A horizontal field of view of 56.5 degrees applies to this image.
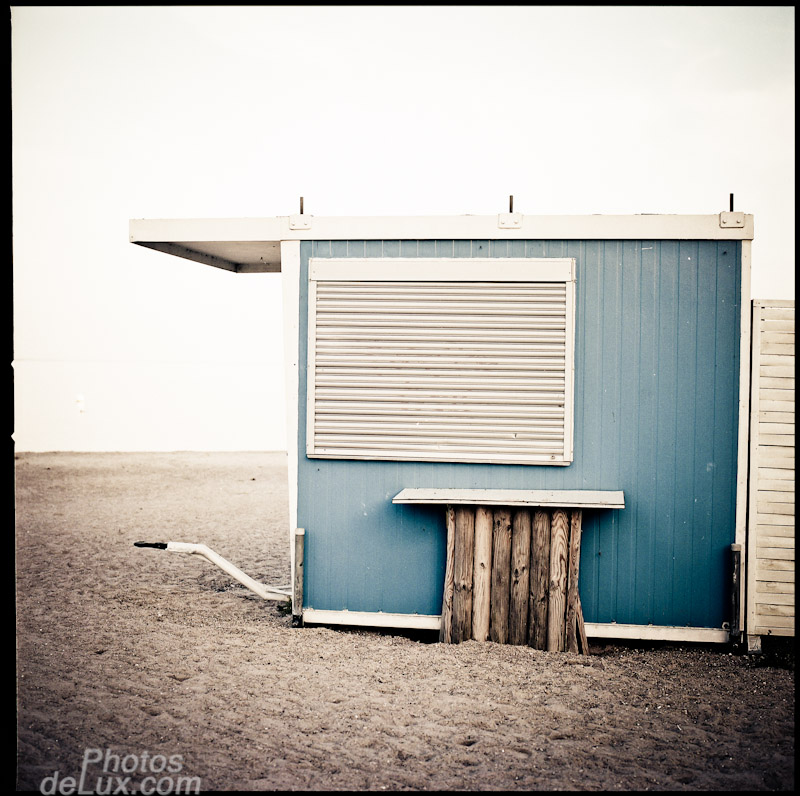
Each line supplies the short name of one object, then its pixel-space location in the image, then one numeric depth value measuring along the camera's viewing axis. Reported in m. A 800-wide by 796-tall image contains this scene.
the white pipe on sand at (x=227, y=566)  5.88
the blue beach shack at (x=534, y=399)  5.28
